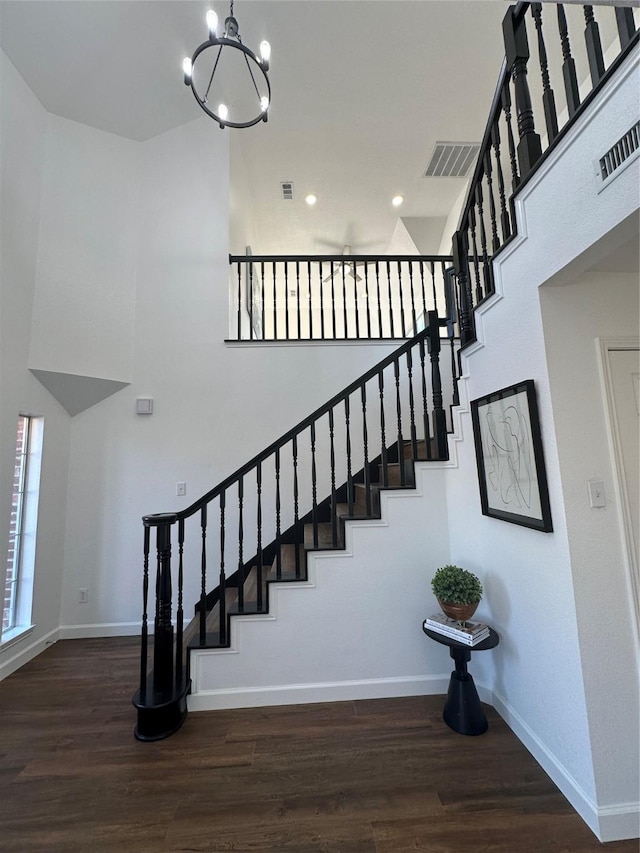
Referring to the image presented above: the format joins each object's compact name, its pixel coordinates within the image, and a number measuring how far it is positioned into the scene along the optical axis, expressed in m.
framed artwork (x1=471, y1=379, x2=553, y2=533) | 1.86
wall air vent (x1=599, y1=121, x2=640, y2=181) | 1.27
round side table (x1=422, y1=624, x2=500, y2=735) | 2.13
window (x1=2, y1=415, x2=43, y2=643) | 3.17
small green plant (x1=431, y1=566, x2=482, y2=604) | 2.22
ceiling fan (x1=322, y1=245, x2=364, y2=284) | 4.32
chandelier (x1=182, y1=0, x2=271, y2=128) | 3.87
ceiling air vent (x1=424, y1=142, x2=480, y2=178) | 4.88
